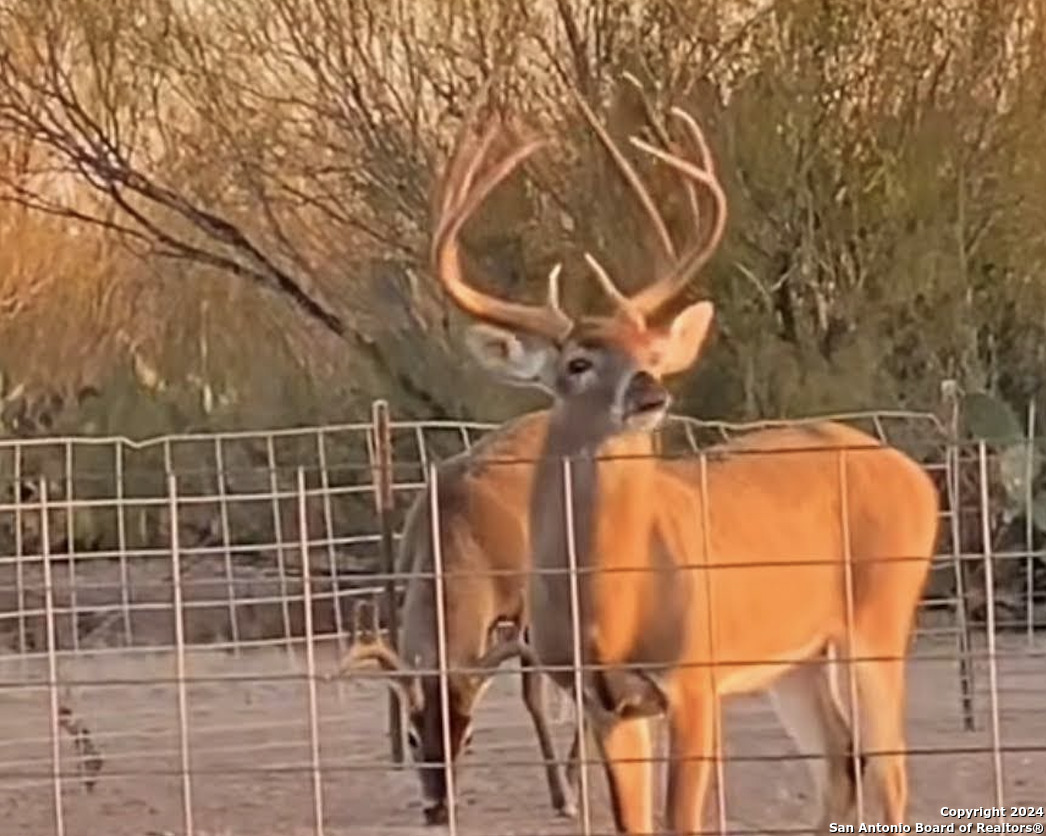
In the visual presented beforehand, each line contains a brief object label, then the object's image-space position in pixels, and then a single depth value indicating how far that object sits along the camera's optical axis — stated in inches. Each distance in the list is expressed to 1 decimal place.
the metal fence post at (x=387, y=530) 838.5
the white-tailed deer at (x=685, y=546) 575.8
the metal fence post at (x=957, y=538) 543.4
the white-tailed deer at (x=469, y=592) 764.0
